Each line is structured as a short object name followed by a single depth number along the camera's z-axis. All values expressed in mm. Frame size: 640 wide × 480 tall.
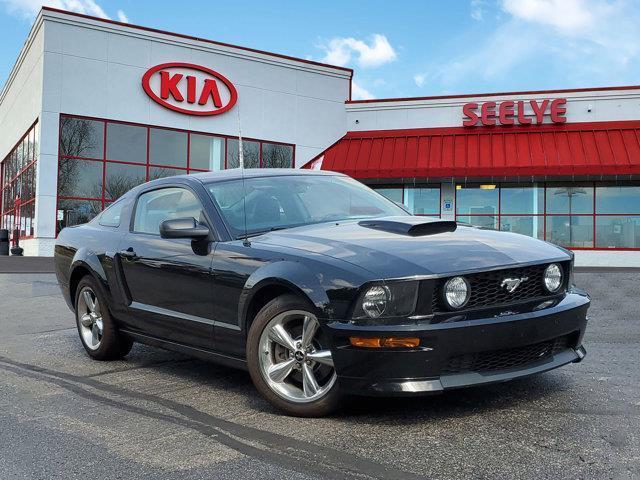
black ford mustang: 3580
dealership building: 24344
